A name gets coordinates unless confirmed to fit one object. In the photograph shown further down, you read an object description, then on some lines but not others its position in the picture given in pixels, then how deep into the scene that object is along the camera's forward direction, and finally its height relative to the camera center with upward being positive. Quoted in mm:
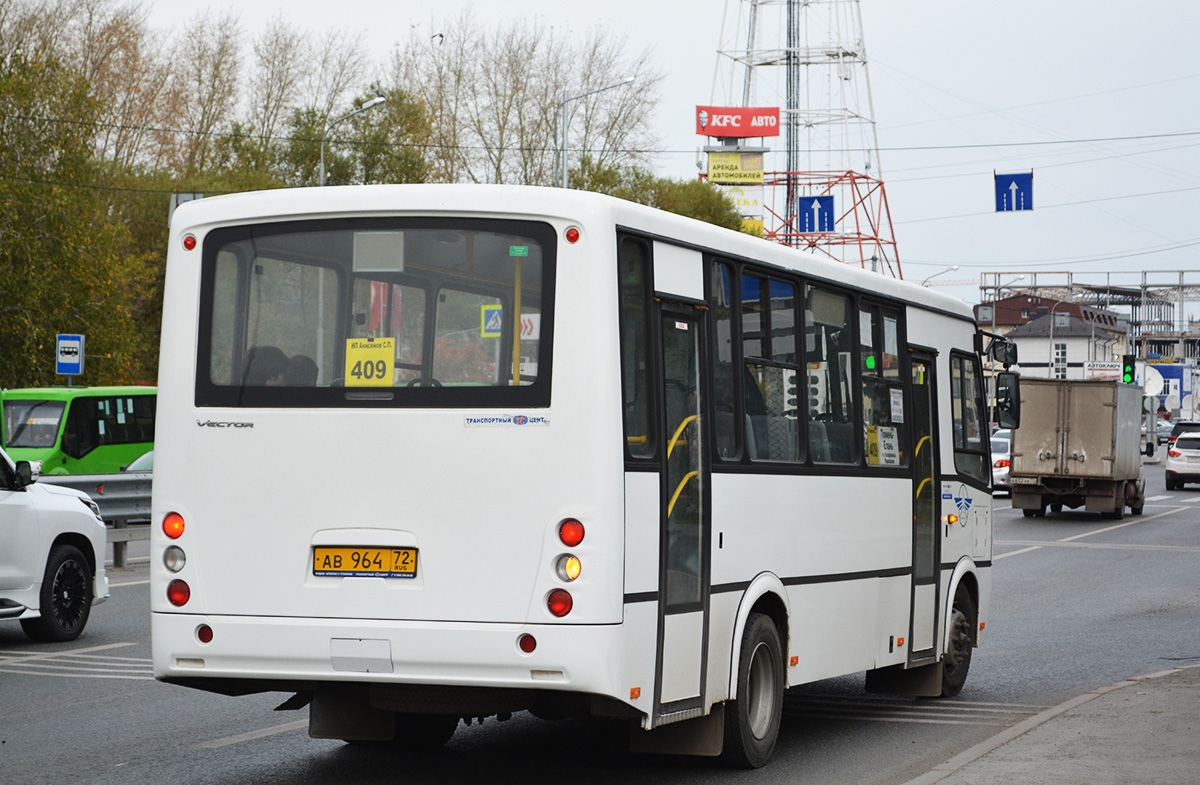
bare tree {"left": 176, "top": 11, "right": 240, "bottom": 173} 61750 +13440
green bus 34438 +170
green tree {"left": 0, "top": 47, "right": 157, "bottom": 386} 39438 +5079
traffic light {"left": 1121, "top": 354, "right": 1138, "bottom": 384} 39569 +2314
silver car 42344 -170
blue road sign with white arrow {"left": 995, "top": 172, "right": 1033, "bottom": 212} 39719 +6574
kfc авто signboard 99250 +20261
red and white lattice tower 68750 +13257
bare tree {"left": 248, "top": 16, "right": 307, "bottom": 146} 63375 +14134
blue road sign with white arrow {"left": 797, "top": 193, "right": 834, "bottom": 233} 67688 +9960
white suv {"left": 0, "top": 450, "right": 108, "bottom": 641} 12633 -975
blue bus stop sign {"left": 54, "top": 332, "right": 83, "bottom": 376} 29595 +1504
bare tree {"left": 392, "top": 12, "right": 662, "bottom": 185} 60281 +12605
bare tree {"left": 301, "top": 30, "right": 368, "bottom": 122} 63531 +14115
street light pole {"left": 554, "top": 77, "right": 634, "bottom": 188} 44872 +8681
